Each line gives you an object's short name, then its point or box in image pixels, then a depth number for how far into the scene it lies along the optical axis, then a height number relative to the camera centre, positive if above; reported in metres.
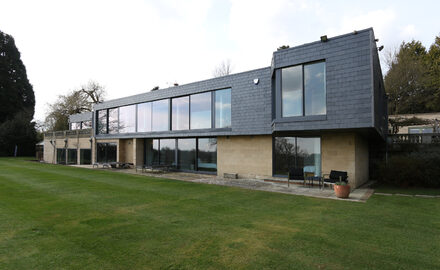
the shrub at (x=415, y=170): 10.06 -1.20
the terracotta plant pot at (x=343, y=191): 8.21 -1.69
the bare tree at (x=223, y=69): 35.50 +11.62
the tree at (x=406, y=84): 27.83 +7.31
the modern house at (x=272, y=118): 9.03 +1.33
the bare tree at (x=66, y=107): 35.66 +5.52
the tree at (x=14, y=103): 41.69 +8.53
